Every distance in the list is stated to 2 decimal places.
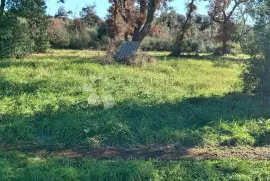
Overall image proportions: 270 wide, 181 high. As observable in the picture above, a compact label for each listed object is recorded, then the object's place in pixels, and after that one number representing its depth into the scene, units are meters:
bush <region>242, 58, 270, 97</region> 8.94
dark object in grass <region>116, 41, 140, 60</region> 14.94
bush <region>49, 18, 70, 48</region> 25.09
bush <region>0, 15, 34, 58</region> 14.36
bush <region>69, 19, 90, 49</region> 26.55
